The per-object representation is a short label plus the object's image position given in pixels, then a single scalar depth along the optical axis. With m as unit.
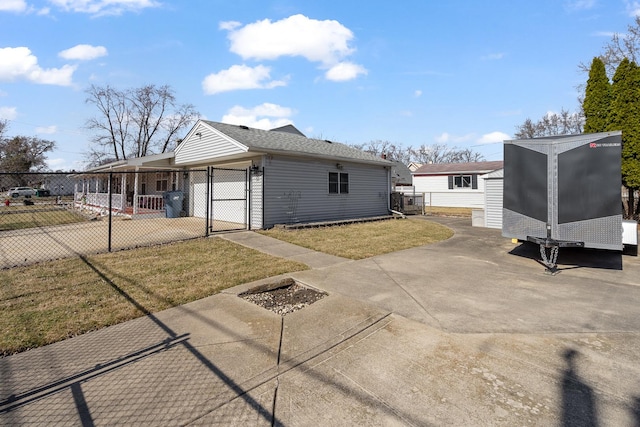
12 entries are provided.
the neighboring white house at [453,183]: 24.67
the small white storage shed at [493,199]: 12.37
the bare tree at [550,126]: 42.00
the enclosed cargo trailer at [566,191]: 5.66
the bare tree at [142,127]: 41.25
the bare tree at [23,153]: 45.16
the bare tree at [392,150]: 69.11
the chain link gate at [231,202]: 11.83
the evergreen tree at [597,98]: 12.88
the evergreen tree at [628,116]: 11.97
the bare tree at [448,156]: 70.00
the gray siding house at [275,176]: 11.46
